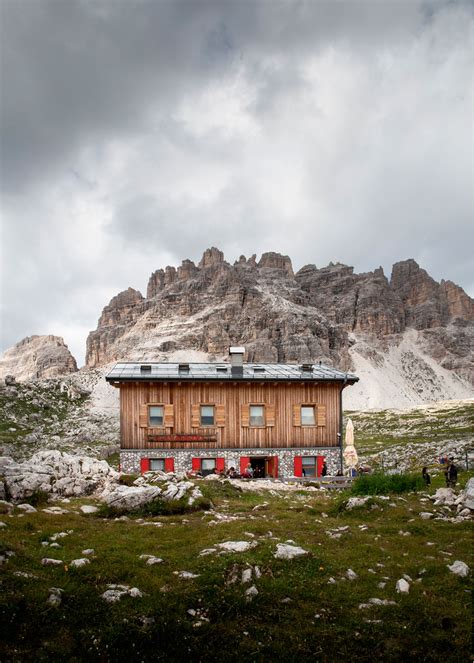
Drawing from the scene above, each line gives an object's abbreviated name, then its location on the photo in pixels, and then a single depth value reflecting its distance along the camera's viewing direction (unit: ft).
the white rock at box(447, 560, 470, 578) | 33.69
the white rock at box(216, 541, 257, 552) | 37.93
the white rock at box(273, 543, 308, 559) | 36.60
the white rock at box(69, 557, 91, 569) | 33.98
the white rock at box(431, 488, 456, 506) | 56.36
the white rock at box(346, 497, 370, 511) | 56.85
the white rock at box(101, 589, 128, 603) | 28.94
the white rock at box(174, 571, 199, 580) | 32.86
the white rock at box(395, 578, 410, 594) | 31.45
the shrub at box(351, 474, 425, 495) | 67.62
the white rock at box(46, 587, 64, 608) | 27.66
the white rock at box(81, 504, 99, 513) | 54.66
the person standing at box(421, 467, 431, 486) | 74.26
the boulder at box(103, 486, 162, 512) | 55.77
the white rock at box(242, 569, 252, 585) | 32.09
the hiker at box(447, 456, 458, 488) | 71.15
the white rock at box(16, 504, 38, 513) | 50.80
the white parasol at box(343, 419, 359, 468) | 95.50
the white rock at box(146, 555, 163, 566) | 35.83
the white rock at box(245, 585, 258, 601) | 30.08
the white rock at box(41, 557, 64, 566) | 33.94
